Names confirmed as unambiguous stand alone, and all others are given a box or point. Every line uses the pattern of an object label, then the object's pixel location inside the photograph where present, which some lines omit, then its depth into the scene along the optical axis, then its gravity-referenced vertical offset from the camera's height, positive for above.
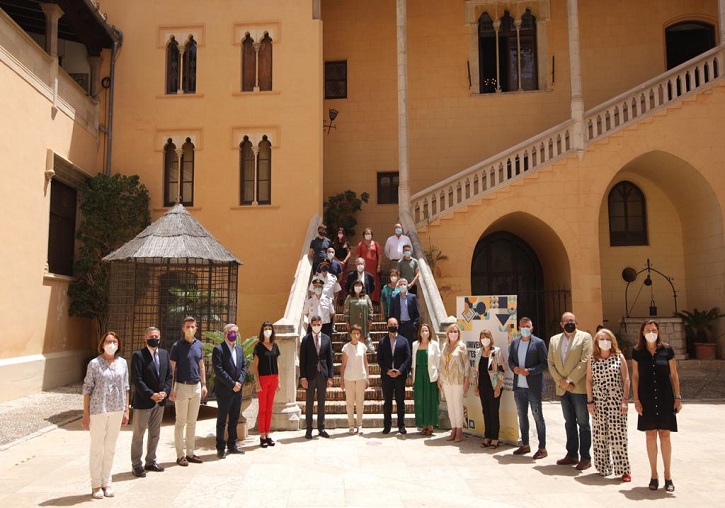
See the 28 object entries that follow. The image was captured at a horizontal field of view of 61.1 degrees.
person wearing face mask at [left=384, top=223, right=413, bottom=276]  14.51 +1.59
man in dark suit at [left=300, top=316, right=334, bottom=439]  9.74 -0.89
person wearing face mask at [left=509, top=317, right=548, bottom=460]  8.51 -0.95
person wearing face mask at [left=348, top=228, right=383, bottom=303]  14.37 +1.28
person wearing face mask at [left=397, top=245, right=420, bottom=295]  13.41 +1.00
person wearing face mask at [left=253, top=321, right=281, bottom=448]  9.27 -0.85
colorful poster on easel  9.16 -0.33
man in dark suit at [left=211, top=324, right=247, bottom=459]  8.56 -1.00
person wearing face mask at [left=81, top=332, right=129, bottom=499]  6.79 -1.07
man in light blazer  7.83 -0.91
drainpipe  17.30 +6.41
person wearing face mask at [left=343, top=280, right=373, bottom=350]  11.73 +0.04
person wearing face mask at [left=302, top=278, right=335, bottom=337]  11.77 +0.14
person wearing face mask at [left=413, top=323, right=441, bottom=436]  9.84 -1.16
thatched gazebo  11.31 +0.69
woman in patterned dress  7.30 -1.10
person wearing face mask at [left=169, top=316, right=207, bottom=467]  8.11 -1.02
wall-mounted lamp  19.52 +6.18
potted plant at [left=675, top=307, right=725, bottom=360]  16.05 -0.55
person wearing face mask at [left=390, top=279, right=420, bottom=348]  11.58 +0.02
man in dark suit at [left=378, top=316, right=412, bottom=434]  9.88 -0.91
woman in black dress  6.88 -0.92
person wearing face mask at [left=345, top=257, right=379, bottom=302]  13.15 +0.78
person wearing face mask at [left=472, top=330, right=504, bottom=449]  9.02 -1.07
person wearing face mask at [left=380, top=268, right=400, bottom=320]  12.18 +0.42
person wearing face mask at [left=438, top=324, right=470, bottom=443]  9.47 -0.99
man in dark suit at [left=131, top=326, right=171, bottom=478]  7.61 -0.99
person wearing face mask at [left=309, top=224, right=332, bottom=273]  14.46 +1.57
